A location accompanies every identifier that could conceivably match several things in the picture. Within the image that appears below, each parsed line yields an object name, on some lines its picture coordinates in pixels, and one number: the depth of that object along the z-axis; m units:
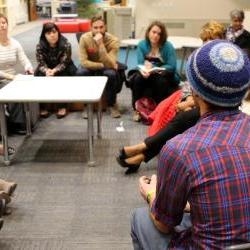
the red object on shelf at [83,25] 8.58
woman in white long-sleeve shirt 3.85
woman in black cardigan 4.25
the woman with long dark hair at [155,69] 4.14
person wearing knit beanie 1.09
